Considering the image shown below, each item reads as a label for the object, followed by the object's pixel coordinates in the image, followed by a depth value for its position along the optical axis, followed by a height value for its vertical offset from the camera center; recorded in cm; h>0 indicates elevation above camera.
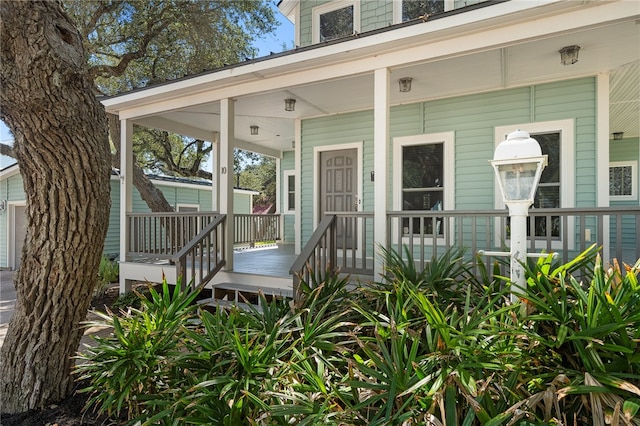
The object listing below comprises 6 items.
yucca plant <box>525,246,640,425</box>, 164 -67
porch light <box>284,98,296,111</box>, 601 +174
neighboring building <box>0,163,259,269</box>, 1206 -19
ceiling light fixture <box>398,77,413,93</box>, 515 +178
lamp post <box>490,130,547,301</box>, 220 +19
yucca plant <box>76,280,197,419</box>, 246 -101
